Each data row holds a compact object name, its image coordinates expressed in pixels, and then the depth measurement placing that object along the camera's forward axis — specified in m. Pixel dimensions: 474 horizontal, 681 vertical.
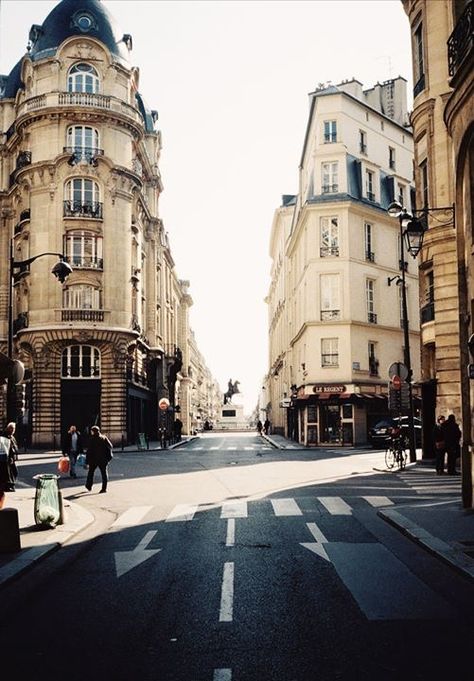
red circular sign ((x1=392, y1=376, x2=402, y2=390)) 24.95
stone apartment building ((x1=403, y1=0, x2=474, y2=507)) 23.61
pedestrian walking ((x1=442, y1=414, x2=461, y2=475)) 20.45
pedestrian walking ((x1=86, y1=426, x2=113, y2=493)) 19.12
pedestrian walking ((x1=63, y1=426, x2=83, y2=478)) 24.02
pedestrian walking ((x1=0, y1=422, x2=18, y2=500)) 13.36
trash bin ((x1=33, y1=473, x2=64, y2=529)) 12.62
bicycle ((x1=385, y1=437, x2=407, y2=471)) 23.73
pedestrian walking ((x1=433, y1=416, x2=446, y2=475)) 21.17
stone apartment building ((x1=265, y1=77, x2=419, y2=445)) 44.06
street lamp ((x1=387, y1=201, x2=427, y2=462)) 18.78
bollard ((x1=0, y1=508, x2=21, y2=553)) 10.44
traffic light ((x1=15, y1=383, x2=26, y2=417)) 15.87
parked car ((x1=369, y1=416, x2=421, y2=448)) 39.91
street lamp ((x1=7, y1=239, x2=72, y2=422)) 15.63
